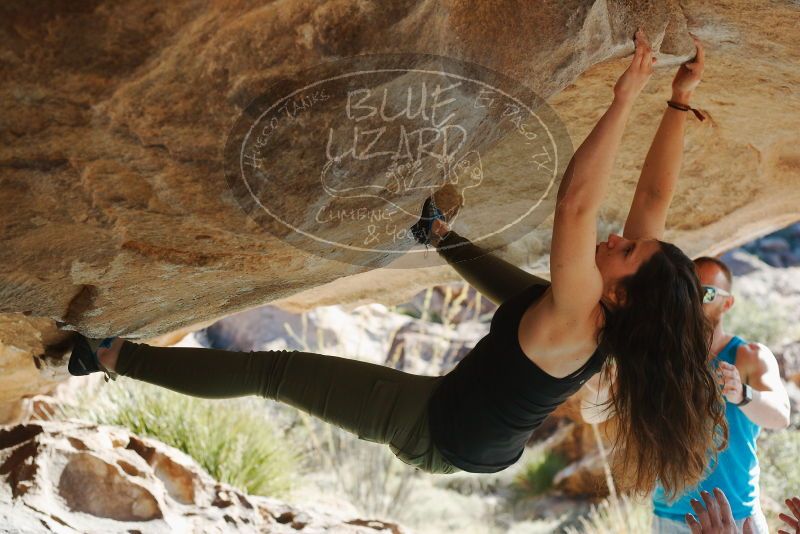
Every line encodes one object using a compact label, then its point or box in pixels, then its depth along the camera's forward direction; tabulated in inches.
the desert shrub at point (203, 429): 185.8
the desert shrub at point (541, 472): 279.7
